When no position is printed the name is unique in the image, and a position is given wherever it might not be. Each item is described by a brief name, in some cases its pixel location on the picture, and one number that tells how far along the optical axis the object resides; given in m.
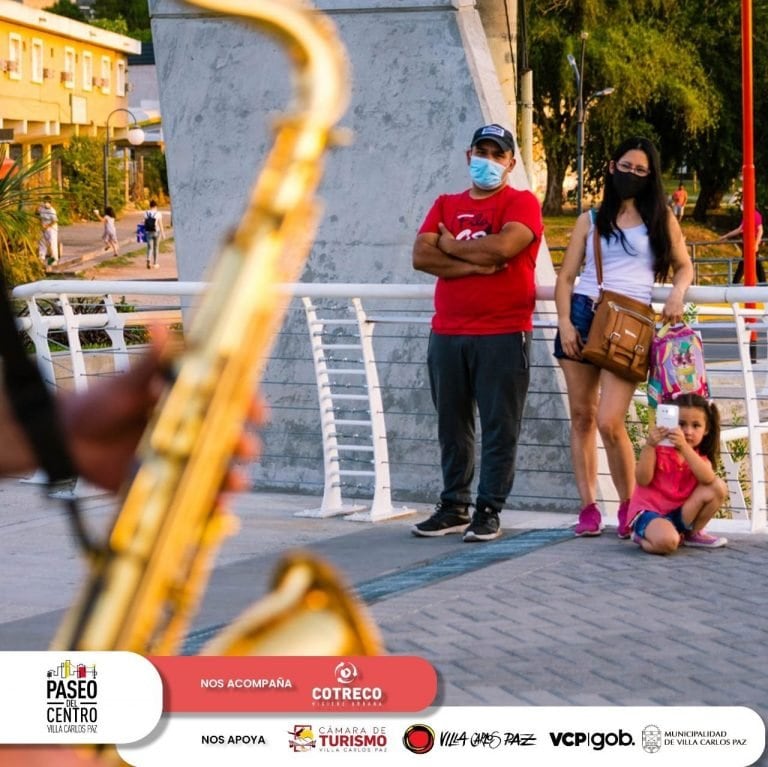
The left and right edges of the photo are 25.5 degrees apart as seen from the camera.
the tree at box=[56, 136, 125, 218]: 42.71
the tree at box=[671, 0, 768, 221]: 51.03
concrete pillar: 8.08
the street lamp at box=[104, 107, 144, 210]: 32.59
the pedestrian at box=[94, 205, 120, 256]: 39.59
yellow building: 24.33
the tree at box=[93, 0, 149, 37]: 47.10
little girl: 6.34
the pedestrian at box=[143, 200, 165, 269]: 36.06
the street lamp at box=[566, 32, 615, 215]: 43.62
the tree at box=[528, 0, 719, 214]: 46.00
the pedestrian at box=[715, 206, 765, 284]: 23.66
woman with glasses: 6.52
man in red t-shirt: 6.50
